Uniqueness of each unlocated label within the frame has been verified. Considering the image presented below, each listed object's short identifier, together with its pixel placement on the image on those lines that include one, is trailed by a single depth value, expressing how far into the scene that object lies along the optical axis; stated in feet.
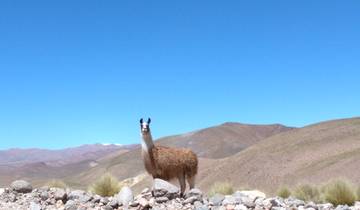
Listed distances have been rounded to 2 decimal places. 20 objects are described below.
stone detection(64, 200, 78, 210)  46.39
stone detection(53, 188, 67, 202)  49.42
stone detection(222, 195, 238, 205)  45.68
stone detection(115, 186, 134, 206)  45.37
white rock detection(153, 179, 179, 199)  46.29
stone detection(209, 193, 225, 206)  45.35
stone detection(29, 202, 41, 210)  47.17
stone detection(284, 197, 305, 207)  49.21
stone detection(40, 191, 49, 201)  51.06
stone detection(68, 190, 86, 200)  48.98
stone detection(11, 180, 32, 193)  55.88
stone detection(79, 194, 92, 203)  47.57
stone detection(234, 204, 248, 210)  44.40
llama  51.90
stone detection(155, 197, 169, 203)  45.83
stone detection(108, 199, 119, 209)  45.70
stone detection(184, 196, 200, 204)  46.14
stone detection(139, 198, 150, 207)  44.39
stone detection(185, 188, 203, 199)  47.44
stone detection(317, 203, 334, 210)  50.01
